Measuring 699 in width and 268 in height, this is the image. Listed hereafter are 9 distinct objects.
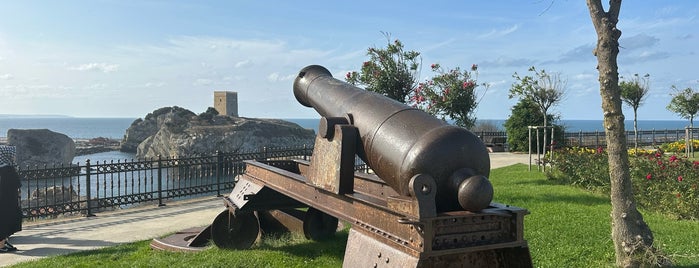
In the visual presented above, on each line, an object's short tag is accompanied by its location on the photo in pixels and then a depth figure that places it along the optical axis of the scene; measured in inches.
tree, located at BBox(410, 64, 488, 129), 520.7
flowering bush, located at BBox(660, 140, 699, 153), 950.2
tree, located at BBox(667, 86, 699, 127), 1138.7
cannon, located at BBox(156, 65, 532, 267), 130.1
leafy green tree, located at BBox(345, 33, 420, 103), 484.1
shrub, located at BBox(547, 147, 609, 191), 463.5
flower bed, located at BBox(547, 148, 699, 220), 346.9
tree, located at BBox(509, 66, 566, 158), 852.6
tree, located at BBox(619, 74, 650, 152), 1037.8
